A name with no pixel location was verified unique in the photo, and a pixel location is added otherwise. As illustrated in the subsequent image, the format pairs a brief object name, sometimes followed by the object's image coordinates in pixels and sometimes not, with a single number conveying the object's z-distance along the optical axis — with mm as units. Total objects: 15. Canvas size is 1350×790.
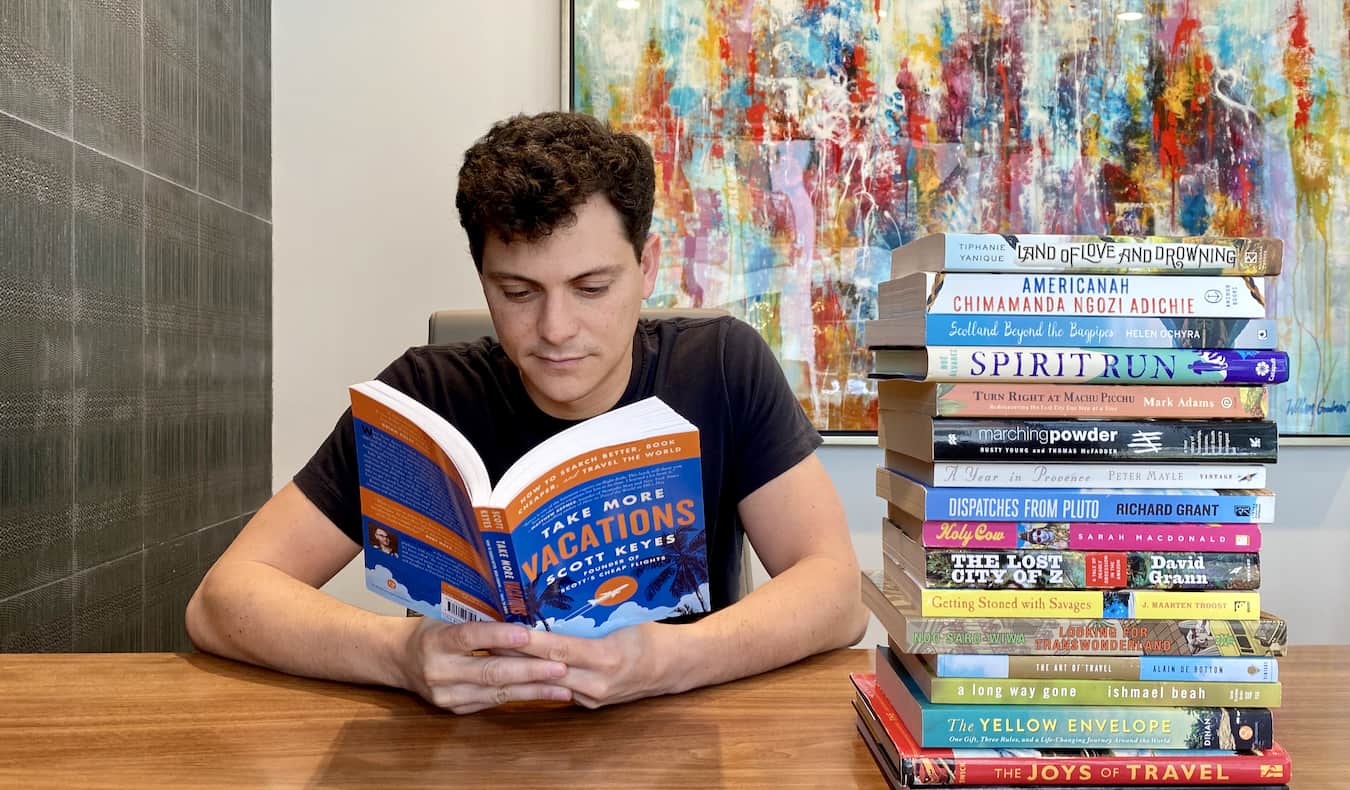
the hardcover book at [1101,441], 687
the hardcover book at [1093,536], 695
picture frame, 2438
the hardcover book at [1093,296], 691
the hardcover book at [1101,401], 691
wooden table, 759
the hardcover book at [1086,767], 686
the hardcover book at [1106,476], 690
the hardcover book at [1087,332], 690
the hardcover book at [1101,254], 689
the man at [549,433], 896
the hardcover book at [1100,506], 691
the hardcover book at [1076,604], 694
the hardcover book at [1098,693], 698
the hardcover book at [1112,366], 690
